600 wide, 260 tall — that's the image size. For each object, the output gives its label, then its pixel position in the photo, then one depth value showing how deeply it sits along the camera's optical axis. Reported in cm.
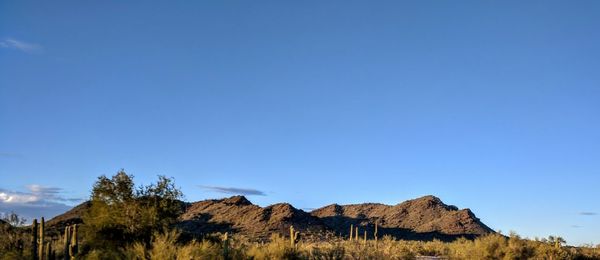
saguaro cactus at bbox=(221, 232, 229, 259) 2814
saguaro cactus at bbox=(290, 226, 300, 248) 3281
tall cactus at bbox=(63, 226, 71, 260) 2696
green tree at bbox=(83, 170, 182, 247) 2939
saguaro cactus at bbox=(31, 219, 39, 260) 2822
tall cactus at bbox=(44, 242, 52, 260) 2830
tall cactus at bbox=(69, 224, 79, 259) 2741
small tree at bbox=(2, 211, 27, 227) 3567
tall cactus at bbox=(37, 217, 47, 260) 2833
